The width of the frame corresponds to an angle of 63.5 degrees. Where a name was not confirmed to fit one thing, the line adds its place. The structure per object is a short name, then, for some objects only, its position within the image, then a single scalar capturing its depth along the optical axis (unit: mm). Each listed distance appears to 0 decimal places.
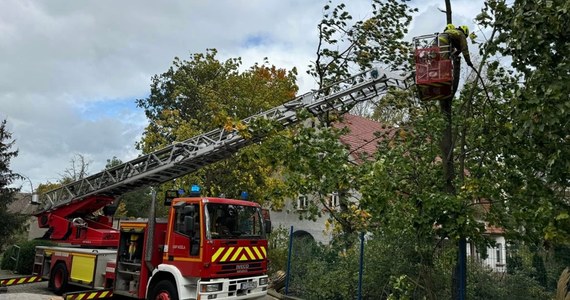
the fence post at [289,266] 12727
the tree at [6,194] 22641
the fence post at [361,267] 10141
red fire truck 9289
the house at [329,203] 10275
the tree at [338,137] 7383
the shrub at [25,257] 17375
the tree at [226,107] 18703
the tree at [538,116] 4848
